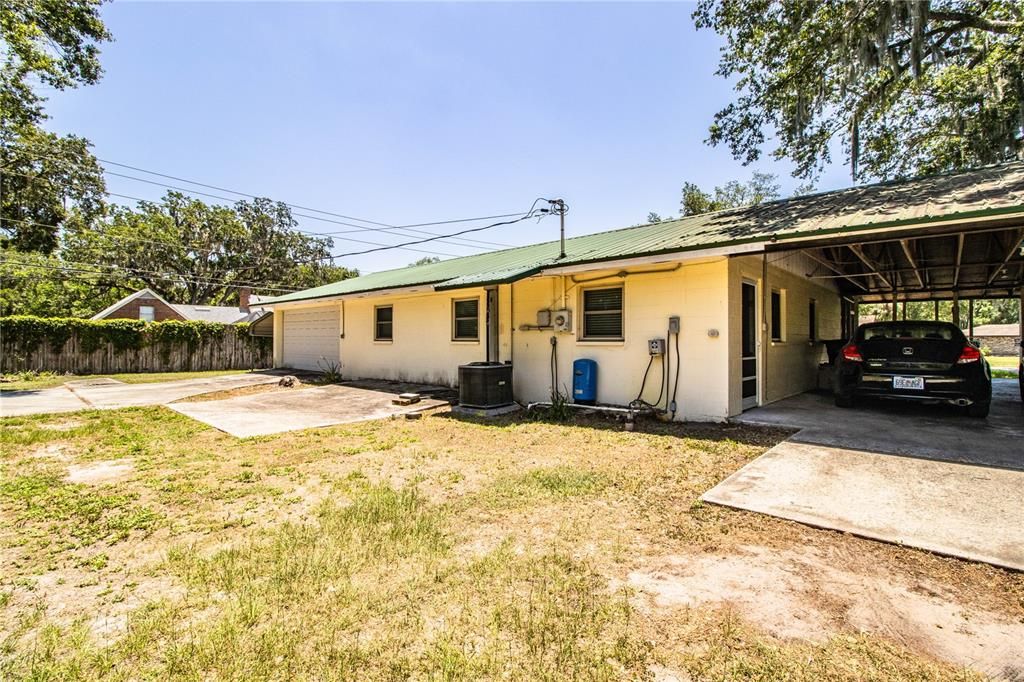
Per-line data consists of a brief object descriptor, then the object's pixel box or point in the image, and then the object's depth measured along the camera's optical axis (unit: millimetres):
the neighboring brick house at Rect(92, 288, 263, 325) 26234
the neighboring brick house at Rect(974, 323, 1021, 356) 32750
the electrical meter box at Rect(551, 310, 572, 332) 8289
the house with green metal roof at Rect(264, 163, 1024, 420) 6004
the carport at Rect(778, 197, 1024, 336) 5324
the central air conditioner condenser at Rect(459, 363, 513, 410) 7953
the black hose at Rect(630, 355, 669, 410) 7230
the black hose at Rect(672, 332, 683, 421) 7008
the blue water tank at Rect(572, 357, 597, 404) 7930
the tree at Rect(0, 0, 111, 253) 11281
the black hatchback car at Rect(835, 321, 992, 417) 6133
